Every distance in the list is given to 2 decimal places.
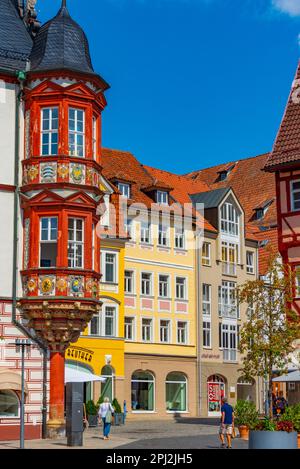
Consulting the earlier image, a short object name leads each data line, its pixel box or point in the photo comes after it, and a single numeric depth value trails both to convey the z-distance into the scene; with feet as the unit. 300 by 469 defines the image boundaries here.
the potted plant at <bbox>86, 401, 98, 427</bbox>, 148.25
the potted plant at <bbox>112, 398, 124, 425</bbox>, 155.53
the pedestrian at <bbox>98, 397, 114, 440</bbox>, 104.01
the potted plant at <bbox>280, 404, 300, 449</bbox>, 95.14
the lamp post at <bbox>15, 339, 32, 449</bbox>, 81.10
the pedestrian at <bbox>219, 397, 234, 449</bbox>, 93.81
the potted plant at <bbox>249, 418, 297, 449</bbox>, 71.15
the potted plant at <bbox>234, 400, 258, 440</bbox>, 108.17
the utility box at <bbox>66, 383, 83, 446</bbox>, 90.38
